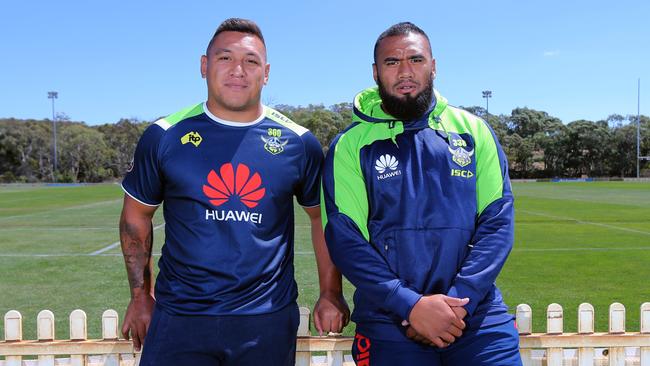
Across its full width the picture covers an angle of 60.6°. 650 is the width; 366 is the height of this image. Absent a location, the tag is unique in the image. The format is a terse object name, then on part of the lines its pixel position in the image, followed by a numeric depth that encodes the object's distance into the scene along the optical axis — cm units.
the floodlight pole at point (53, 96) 8616
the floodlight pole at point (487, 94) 8996
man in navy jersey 257
